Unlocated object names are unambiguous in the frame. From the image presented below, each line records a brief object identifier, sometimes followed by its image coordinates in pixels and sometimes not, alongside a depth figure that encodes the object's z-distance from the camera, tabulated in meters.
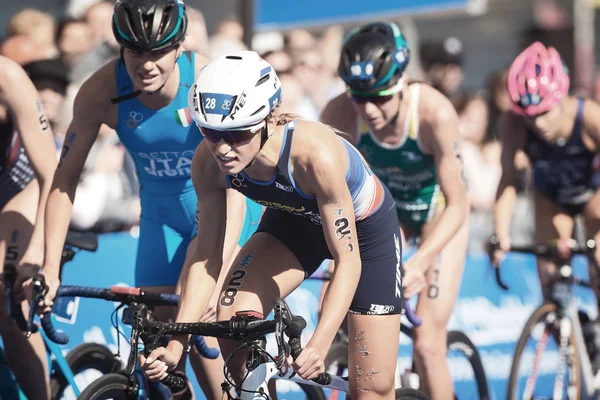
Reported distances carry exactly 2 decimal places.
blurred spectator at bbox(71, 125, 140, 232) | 14.89
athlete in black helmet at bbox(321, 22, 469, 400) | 11.87
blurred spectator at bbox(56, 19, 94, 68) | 16.92
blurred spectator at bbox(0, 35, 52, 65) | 15.05
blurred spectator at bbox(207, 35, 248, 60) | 18.45
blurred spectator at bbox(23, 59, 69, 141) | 13.45
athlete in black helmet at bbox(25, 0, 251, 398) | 10.08
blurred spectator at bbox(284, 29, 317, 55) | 20.41
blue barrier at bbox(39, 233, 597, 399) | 13.28
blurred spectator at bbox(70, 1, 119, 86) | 16.48
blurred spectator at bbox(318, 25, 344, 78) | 21.77
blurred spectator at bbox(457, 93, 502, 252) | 19.64
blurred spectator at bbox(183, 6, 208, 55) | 15.41
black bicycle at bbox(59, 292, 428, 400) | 7.71
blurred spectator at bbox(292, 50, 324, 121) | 19.52
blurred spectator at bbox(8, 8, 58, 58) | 16.09
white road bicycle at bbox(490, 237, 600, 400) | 14.61
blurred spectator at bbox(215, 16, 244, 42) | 18.84
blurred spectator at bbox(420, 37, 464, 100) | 18.34
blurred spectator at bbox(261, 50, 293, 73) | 17.59
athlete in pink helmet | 14.26
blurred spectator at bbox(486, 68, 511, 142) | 22.42
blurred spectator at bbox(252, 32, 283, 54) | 22.69
